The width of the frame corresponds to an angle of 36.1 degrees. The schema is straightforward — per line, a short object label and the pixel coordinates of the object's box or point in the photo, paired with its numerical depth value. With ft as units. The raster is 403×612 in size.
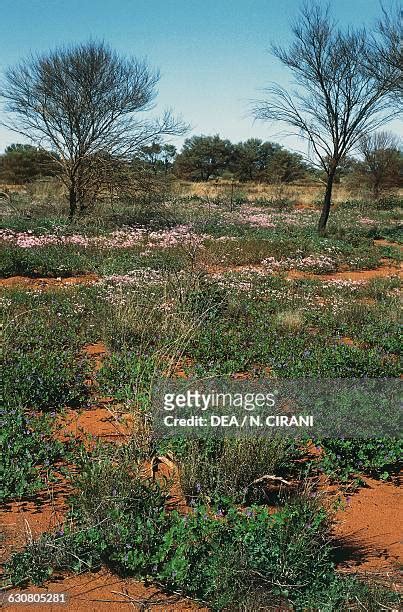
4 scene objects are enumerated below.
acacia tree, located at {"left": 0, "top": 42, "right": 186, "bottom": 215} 66.44
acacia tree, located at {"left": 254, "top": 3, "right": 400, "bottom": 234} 64.08
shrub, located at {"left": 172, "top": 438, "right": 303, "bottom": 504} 13.32
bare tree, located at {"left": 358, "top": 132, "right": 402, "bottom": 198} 116.57
